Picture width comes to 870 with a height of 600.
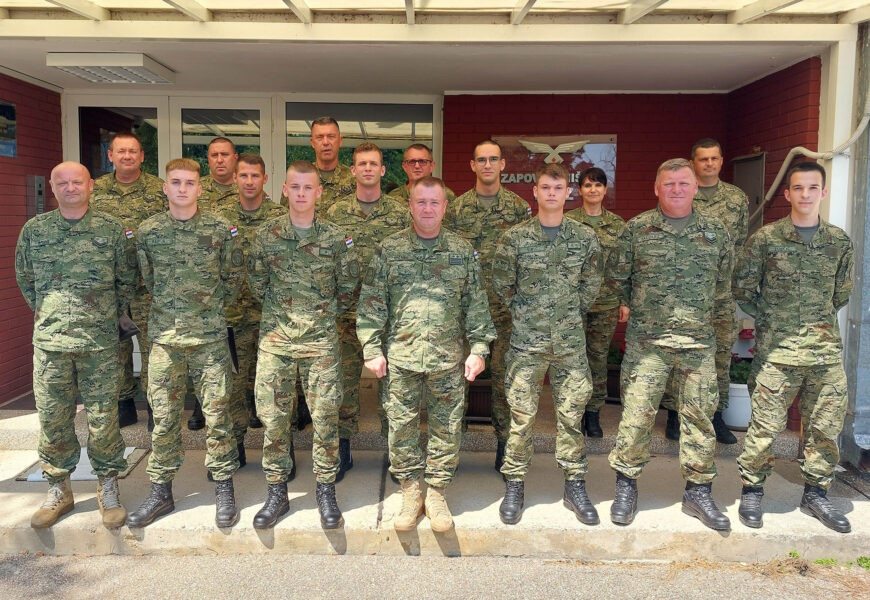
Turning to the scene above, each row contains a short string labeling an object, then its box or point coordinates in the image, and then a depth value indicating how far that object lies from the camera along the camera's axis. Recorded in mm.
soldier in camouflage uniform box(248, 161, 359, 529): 3617
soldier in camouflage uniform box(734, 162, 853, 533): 3707
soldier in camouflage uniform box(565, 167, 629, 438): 4797
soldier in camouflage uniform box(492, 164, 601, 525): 3705
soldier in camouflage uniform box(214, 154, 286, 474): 4242
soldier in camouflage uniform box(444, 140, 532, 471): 4320
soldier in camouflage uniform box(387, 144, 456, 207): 4527
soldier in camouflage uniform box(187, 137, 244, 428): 4660
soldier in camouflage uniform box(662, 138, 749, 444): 4445
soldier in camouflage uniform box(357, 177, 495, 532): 3590
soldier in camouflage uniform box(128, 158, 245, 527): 3635
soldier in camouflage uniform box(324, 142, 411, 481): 4238
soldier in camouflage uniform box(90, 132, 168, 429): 4625
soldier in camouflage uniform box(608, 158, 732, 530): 3711
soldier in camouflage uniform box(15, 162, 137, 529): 3605
